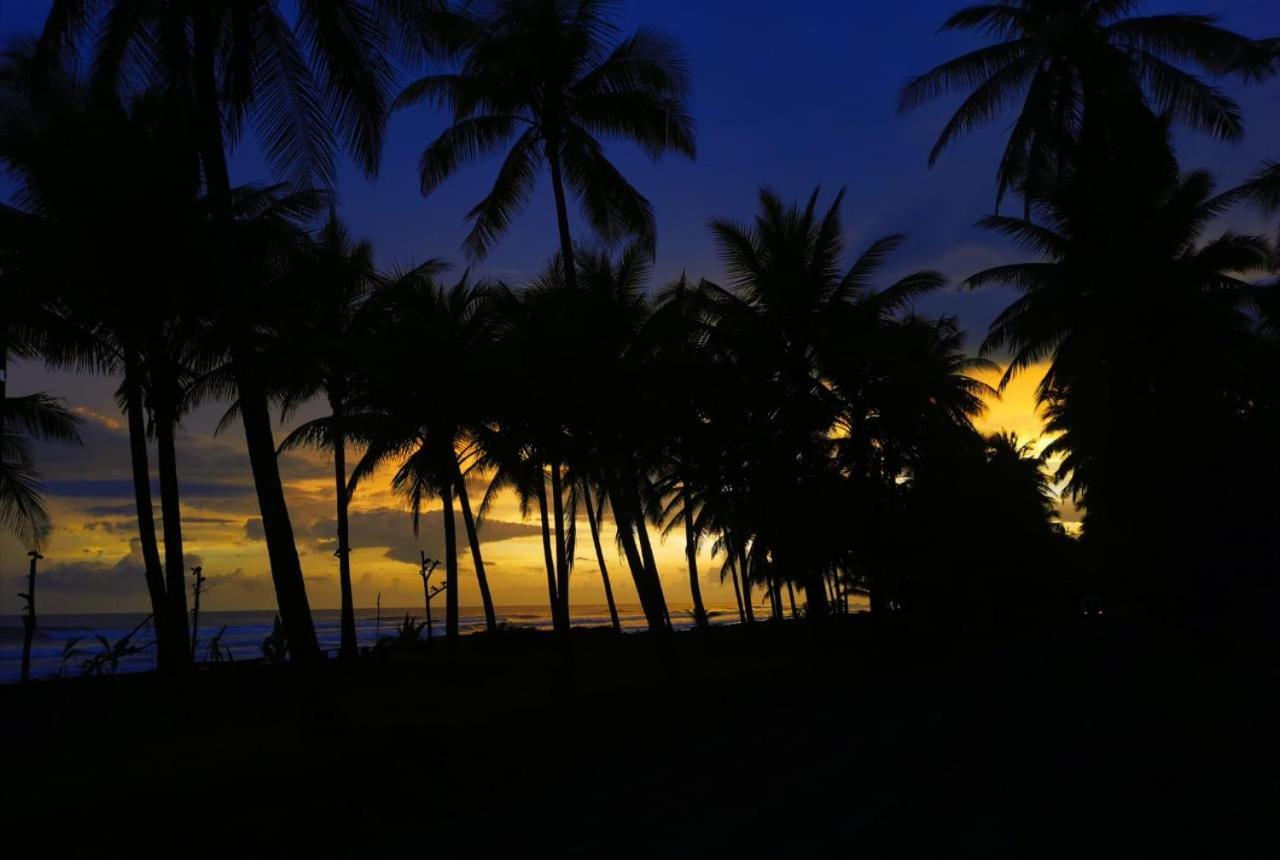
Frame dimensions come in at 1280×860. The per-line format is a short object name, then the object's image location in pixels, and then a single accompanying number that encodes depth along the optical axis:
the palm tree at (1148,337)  20.20
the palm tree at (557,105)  17.16
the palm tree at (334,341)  16.28
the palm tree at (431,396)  17.39
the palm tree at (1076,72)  16.59
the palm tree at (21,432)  16.64
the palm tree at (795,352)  20.44
